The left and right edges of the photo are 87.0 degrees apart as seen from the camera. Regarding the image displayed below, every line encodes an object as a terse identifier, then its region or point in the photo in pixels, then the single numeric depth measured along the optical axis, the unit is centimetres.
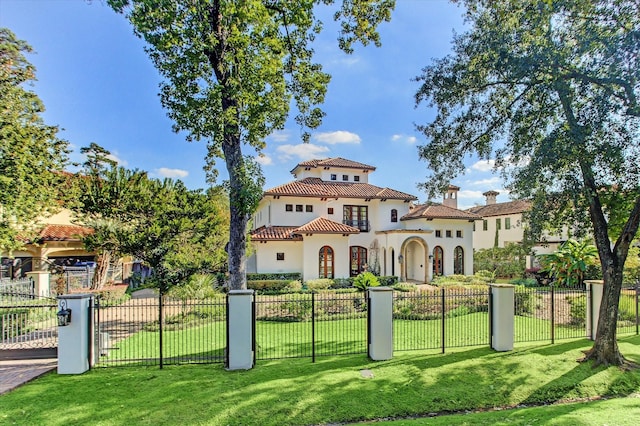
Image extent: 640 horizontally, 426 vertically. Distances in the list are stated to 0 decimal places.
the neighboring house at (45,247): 2075
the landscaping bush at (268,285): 2153
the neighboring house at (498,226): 3447
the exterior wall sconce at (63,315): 784
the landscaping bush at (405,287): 2037
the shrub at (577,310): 1276
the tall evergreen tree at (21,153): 1373
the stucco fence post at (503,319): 956
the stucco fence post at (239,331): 830
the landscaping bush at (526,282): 2341
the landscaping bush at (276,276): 2286
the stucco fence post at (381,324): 883
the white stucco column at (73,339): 794
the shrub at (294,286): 2091
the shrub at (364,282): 1896
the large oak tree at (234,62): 970
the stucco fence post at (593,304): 1077
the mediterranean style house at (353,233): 2391
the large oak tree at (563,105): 790
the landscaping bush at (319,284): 2155
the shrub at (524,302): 1463
